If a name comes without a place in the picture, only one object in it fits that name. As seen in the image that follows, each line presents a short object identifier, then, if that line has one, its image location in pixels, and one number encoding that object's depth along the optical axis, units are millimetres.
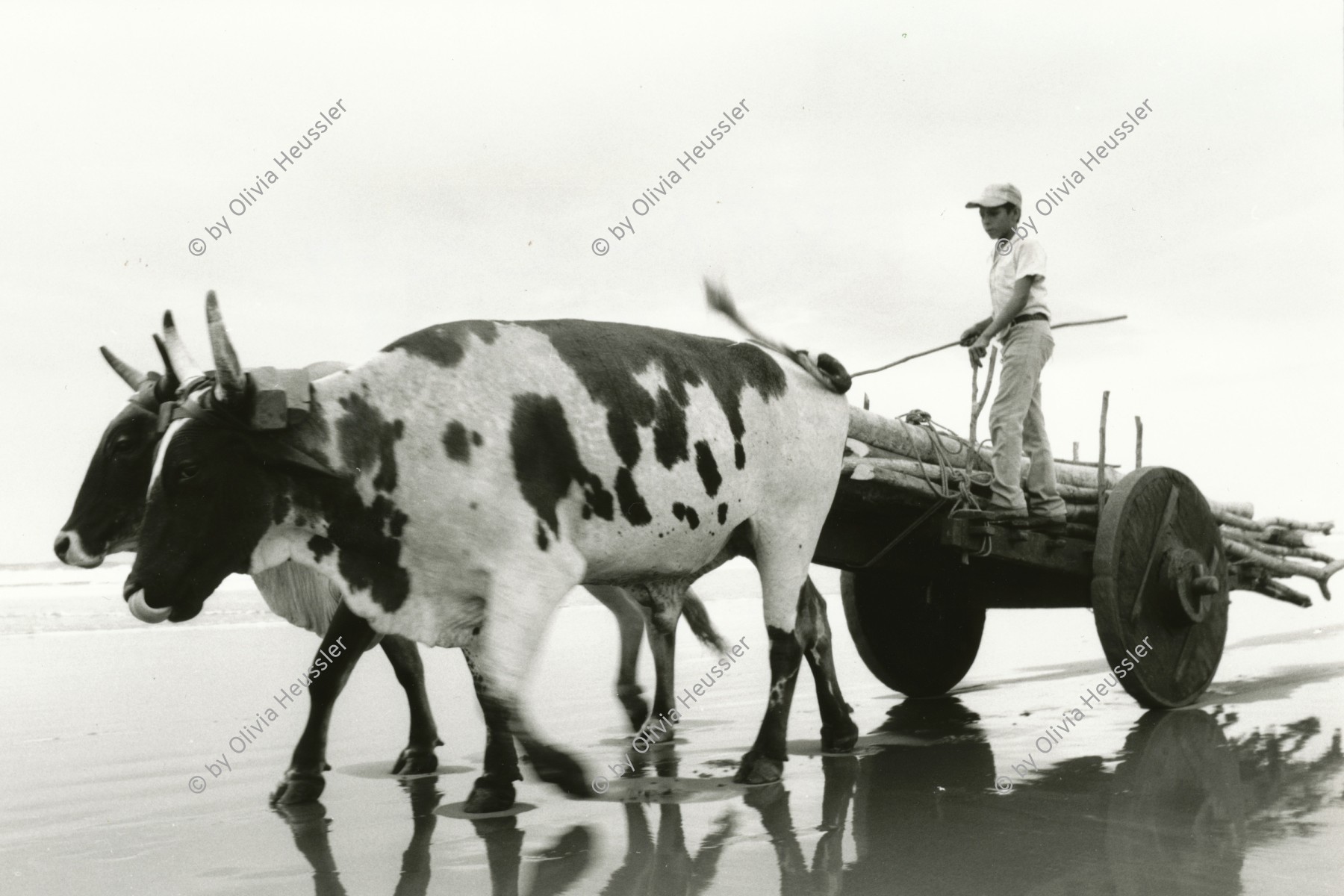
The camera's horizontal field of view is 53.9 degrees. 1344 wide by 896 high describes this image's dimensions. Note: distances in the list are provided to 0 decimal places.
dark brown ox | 5004
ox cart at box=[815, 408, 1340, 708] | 6219
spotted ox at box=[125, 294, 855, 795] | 4367
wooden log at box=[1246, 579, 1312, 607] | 8430
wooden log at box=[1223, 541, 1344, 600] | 7953
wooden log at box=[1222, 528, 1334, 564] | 8156
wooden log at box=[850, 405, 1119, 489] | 6211
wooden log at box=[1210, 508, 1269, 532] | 8078
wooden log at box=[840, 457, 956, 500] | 5805
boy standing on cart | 6227
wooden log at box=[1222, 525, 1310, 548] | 8586
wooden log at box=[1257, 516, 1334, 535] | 8766
